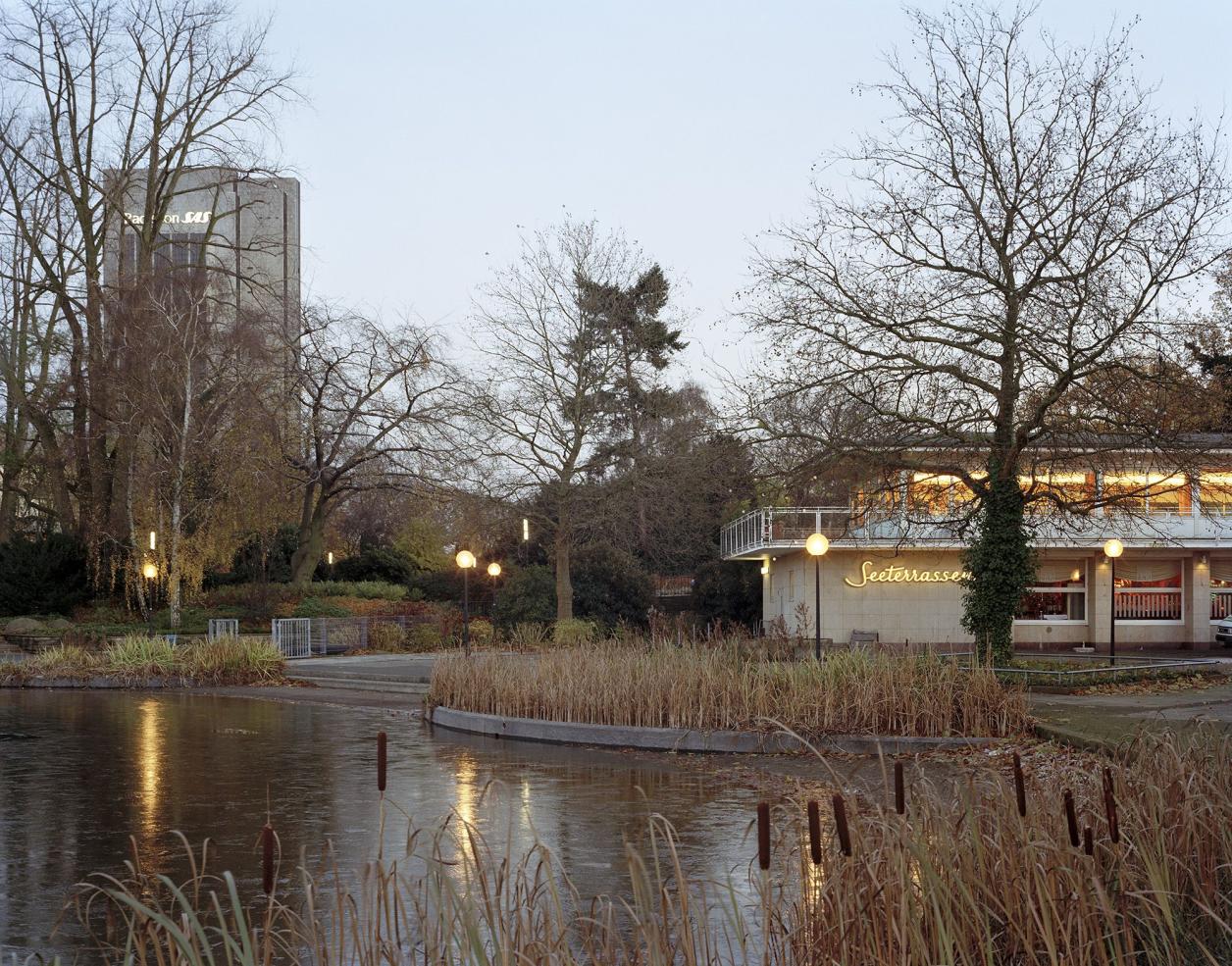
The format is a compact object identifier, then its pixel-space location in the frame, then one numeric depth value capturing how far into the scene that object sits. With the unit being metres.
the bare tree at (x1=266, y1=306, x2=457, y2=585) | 43.34
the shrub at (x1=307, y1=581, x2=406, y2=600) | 44.69
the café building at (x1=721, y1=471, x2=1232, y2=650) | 44.78
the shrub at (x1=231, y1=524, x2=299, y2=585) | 46.51
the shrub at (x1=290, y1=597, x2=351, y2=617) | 41.50
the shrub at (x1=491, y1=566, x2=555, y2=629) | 44.22
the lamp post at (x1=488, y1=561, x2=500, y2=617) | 42.22
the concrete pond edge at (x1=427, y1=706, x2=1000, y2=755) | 15.18
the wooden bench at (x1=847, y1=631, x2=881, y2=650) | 40.61
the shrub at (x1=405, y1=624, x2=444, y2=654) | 40.88
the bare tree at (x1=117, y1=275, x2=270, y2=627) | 39.69
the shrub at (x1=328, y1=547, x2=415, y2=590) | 53.12
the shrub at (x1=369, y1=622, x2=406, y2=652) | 40.78
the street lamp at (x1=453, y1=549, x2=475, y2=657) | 29.56
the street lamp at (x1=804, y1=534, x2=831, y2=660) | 22.83
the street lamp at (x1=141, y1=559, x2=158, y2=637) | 35.00
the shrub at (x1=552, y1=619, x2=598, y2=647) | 36.78
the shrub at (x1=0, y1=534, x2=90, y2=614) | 42.12
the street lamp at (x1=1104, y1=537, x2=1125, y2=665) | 30.06
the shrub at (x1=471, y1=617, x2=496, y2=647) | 41.62
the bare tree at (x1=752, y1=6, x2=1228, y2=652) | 23.55
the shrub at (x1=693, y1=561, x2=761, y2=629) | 54.53
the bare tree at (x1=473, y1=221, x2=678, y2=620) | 41.78
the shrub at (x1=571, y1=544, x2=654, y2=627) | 46.81
